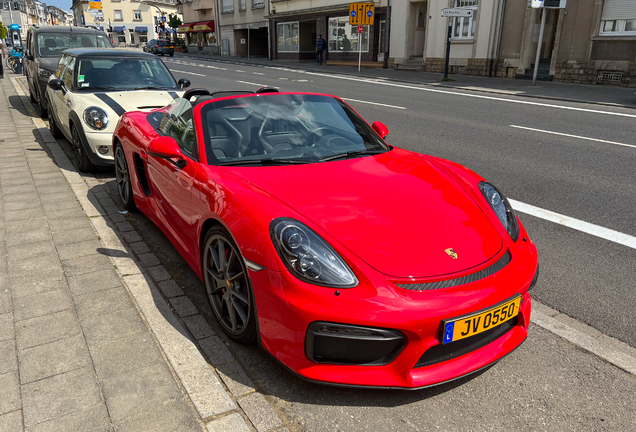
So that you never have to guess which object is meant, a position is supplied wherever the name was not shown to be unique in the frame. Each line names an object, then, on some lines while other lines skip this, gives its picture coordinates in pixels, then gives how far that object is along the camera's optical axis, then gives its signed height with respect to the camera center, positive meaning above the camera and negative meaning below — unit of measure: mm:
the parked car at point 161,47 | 48594 +324
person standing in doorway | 31859 +259
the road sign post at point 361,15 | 26641 +1977
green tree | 68062 +3752
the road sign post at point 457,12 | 18062 +1450
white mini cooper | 6102 -574
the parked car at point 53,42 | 11195 +159
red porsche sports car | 2225 -938
